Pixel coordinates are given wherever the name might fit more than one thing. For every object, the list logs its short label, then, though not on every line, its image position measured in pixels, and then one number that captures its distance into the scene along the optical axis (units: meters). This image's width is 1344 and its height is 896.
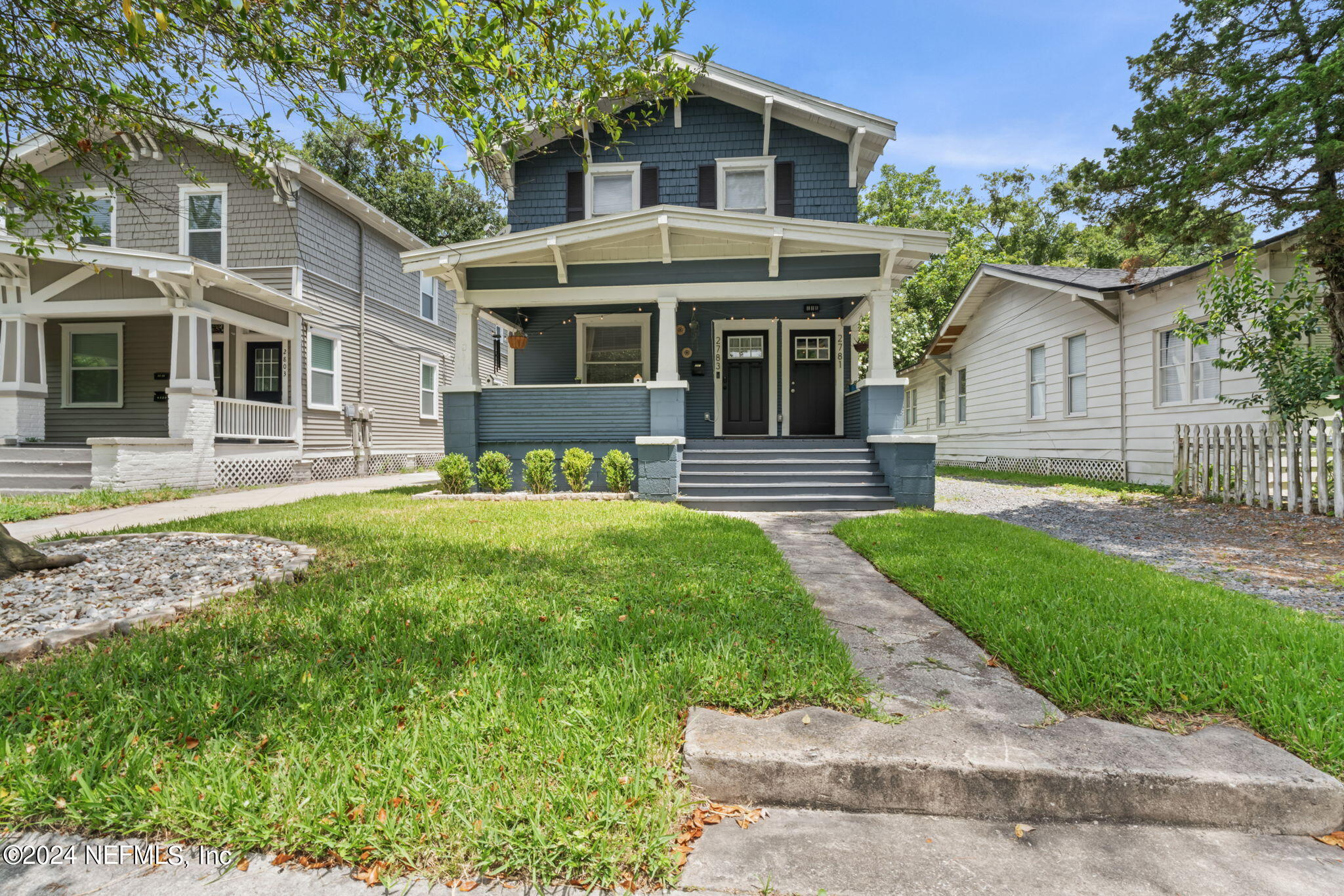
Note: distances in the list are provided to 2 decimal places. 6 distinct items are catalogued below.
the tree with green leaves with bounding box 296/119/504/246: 25.45
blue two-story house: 8.53
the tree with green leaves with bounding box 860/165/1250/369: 23.94
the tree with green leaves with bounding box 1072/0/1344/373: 6.46
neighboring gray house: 10.00
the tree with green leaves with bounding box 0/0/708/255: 3.67
